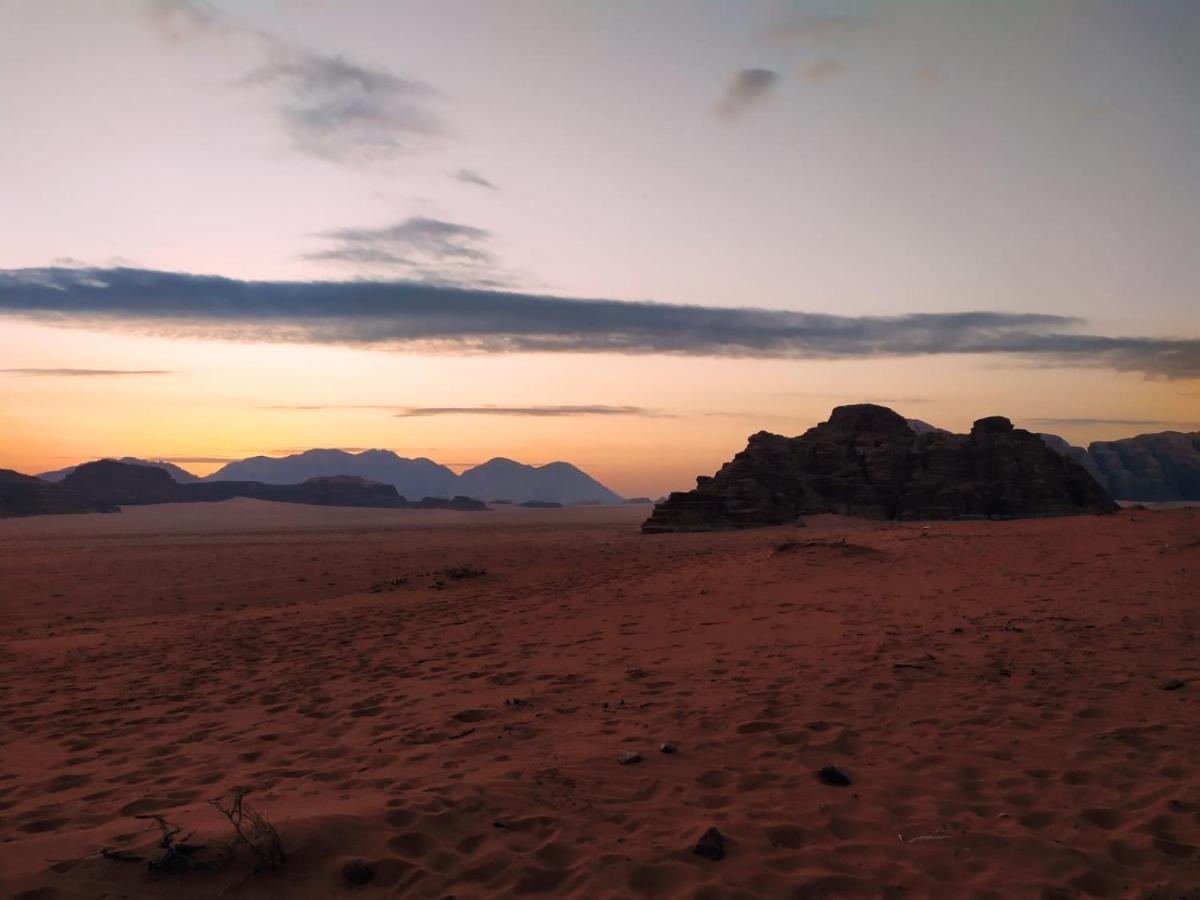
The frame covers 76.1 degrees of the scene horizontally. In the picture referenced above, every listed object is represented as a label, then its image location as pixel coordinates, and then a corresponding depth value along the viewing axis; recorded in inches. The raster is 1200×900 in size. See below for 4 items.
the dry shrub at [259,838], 163.2
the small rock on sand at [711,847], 173.5
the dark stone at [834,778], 214.4
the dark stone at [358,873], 162.6
